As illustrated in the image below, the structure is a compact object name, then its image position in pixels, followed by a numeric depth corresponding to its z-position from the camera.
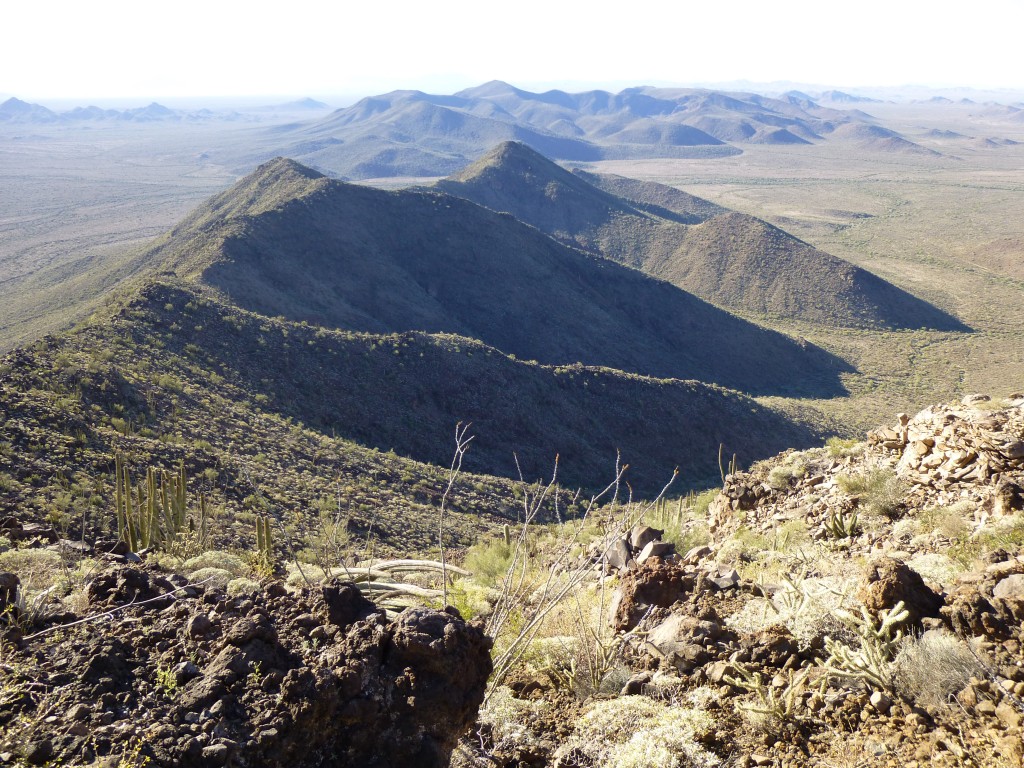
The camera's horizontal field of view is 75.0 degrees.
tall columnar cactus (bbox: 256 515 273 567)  8.84
